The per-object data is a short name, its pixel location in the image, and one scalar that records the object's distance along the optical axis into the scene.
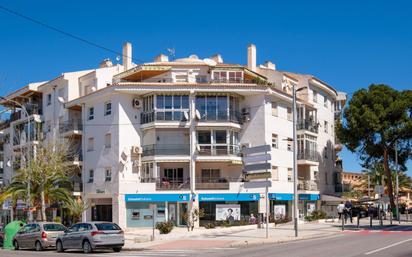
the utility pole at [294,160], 33.22
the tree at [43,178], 43.97
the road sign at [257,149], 30.24
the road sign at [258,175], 30.42
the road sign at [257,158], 30.23
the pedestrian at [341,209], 46.03
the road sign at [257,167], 30.39
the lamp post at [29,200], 40.76
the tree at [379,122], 55.22
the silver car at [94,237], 26.53
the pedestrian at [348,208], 48.00
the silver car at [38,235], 30.38
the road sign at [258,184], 30.08
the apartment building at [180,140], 48.09
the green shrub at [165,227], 40.19
